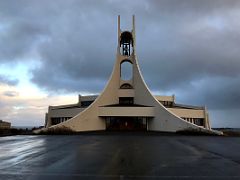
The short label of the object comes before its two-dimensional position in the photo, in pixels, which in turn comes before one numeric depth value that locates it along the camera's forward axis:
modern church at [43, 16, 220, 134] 22.40
